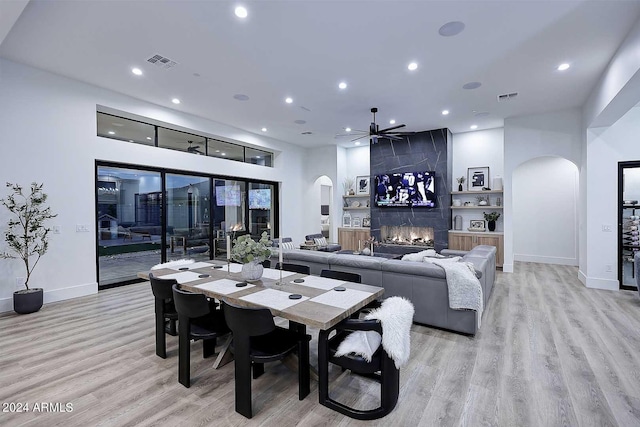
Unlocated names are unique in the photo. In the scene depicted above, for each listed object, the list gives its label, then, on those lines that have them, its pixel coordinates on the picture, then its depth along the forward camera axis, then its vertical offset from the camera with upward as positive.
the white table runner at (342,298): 2.27 -0.69
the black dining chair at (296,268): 3.61 -0.69
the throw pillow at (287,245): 7.46 -0.81
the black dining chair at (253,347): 2.05 -1.02
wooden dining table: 2.10 -0.69
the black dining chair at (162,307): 2.82 -0.96
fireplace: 8.34 -0.69
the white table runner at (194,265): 3.60 -0.66
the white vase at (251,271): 2.96 -0.59
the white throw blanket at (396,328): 2.05 -0.82
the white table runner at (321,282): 2.77 -0.68
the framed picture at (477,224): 7.89 -0.32
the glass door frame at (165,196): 5.33 +0.43
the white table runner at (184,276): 3.01 -0.68
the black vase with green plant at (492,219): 7.57 -0.18
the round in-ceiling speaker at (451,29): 3.39 +2.15
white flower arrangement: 2.90 -0.36
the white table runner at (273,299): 2.26 -0.70
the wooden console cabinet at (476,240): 7.14 -0.71
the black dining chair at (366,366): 2.10 -1.10
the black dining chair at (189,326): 2.40 -1.02
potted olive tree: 4.21 -0.29
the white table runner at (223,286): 2.65 -0.69
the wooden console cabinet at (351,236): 9.28 -0.74
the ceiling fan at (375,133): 6.11 +1.68
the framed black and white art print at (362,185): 9.80 +0.92
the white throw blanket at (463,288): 3.39 -0.88
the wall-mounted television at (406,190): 8.08 +0.64
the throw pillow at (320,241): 7.92 -0.77
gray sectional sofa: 3.58 -0.90
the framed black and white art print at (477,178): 7.98 +0.92
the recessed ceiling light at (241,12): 3.12 +2.16
